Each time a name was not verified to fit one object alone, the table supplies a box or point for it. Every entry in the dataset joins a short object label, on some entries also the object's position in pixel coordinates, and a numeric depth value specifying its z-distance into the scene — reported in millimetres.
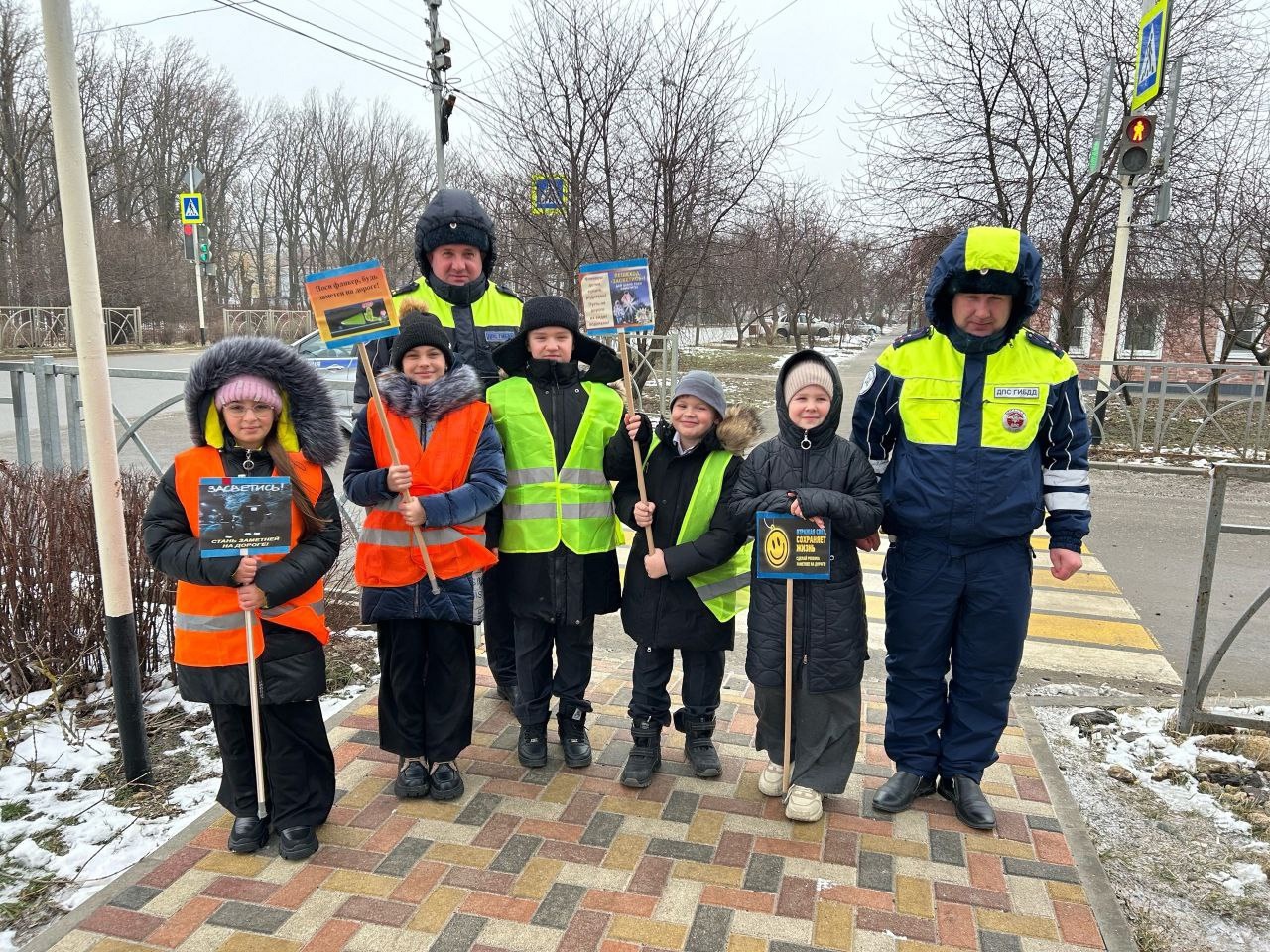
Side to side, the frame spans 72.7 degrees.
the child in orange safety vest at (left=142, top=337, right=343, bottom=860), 2764
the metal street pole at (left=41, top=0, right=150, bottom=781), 3014
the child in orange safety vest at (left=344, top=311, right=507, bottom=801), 3121
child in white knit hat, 3094
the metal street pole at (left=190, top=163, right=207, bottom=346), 28116
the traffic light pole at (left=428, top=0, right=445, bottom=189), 13969
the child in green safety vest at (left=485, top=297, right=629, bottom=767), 3336
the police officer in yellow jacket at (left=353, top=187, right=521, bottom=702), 3723
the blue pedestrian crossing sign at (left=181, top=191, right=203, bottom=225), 24797
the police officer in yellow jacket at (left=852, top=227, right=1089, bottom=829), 3014
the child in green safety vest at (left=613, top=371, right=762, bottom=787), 3223
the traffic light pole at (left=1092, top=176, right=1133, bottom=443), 11047
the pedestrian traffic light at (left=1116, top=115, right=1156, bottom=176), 10211
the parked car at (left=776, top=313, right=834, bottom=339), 49312
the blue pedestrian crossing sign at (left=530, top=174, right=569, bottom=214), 12180
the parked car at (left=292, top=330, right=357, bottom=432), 10117
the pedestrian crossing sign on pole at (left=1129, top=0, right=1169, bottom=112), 9852
